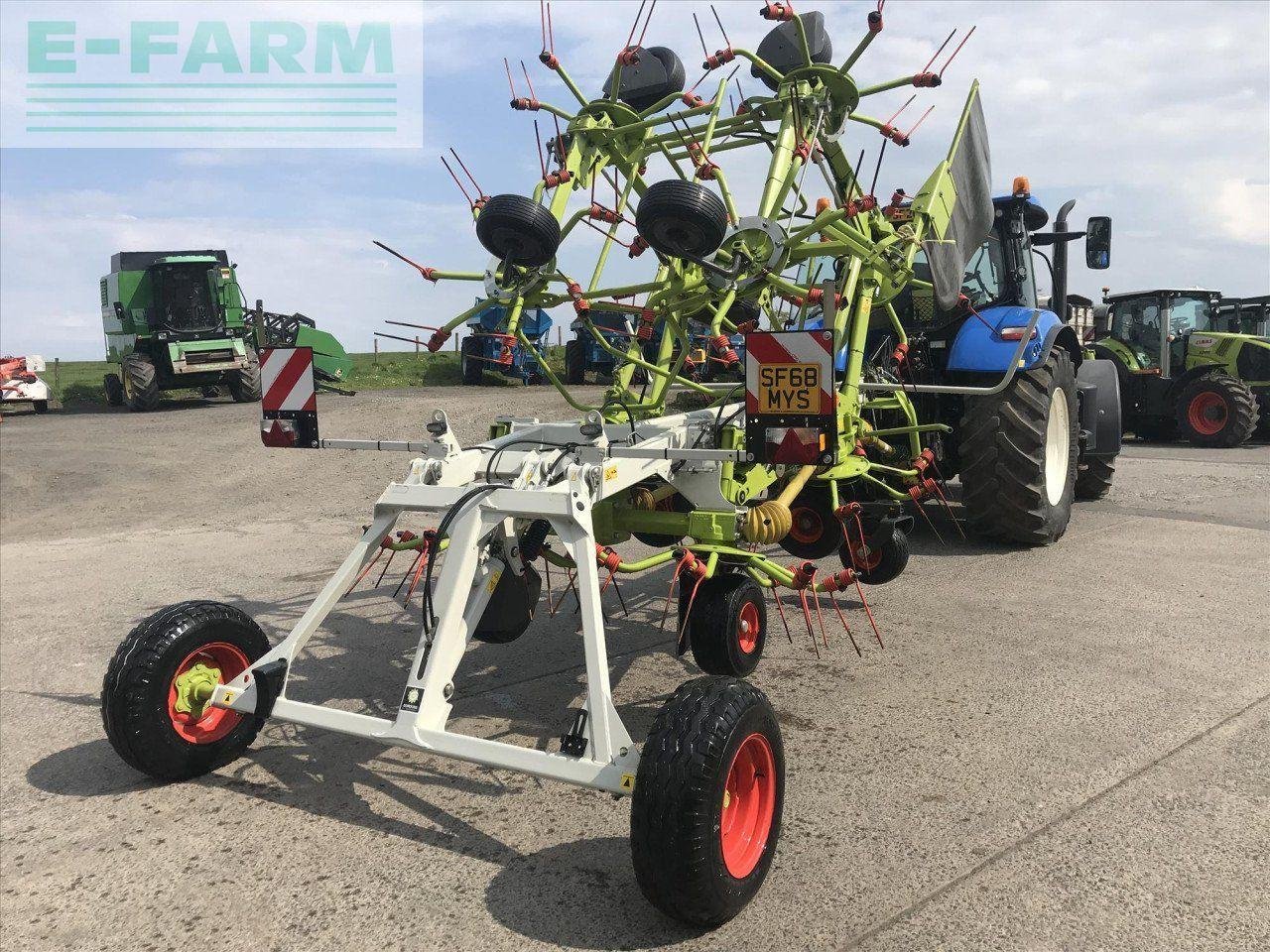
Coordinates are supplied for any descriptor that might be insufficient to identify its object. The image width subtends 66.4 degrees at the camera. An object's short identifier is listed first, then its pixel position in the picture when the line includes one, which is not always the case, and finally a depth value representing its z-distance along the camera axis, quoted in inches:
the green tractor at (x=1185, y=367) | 561.6
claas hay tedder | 103.3
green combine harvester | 713.0
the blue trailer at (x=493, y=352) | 753.0
